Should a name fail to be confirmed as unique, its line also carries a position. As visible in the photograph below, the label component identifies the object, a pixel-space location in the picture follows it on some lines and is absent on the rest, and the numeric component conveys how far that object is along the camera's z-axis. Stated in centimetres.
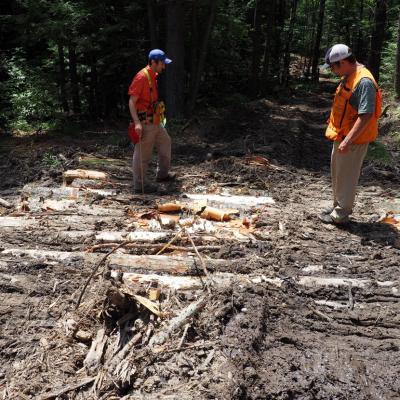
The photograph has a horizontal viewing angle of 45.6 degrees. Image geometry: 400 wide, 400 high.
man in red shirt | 722
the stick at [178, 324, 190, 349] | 358
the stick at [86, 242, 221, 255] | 527
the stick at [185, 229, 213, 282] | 464
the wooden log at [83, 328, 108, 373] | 345
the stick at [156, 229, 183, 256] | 526
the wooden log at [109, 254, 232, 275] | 487
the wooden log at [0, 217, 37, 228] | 603
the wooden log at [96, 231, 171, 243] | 556
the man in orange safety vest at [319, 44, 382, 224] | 538
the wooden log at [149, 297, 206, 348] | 365
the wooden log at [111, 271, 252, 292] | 445
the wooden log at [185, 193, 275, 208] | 713
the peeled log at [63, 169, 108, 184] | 811
